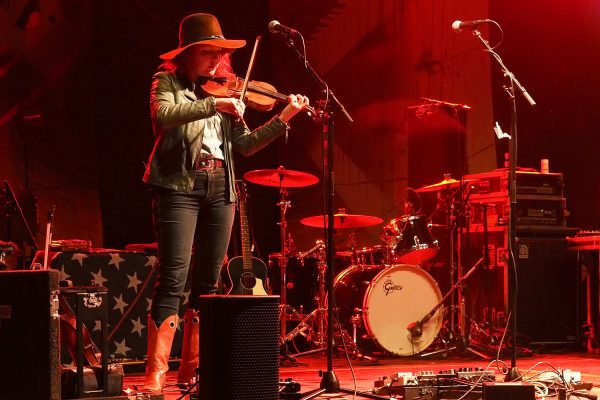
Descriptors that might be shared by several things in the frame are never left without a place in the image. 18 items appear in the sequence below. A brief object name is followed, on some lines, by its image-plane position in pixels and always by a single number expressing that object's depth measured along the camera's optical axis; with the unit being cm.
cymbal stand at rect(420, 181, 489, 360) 714
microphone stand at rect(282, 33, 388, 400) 407
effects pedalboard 432
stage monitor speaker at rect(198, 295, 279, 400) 346
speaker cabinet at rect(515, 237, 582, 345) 752
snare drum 733
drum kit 716
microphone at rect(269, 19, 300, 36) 410
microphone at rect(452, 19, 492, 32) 472
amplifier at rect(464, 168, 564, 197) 742
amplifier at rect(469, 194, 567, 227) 741
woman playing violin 398
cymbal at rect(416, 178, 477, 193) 733
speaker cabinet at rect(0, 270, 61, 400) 355
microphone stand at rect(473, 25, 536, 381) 457
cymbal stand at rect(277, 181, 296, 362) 696
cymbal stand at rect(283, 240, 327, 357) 702
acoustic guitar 602
